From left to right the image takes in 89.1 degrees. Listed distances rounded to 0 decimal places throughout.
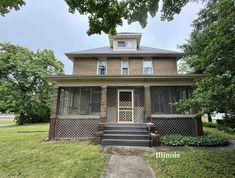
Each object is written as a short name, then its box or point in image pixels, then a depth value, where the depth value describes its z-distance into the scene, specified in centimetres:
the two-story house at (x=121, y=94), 722
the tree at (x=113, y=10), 351
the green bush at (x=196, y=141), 585
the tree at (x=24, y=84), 1616
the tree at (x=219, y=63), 365
